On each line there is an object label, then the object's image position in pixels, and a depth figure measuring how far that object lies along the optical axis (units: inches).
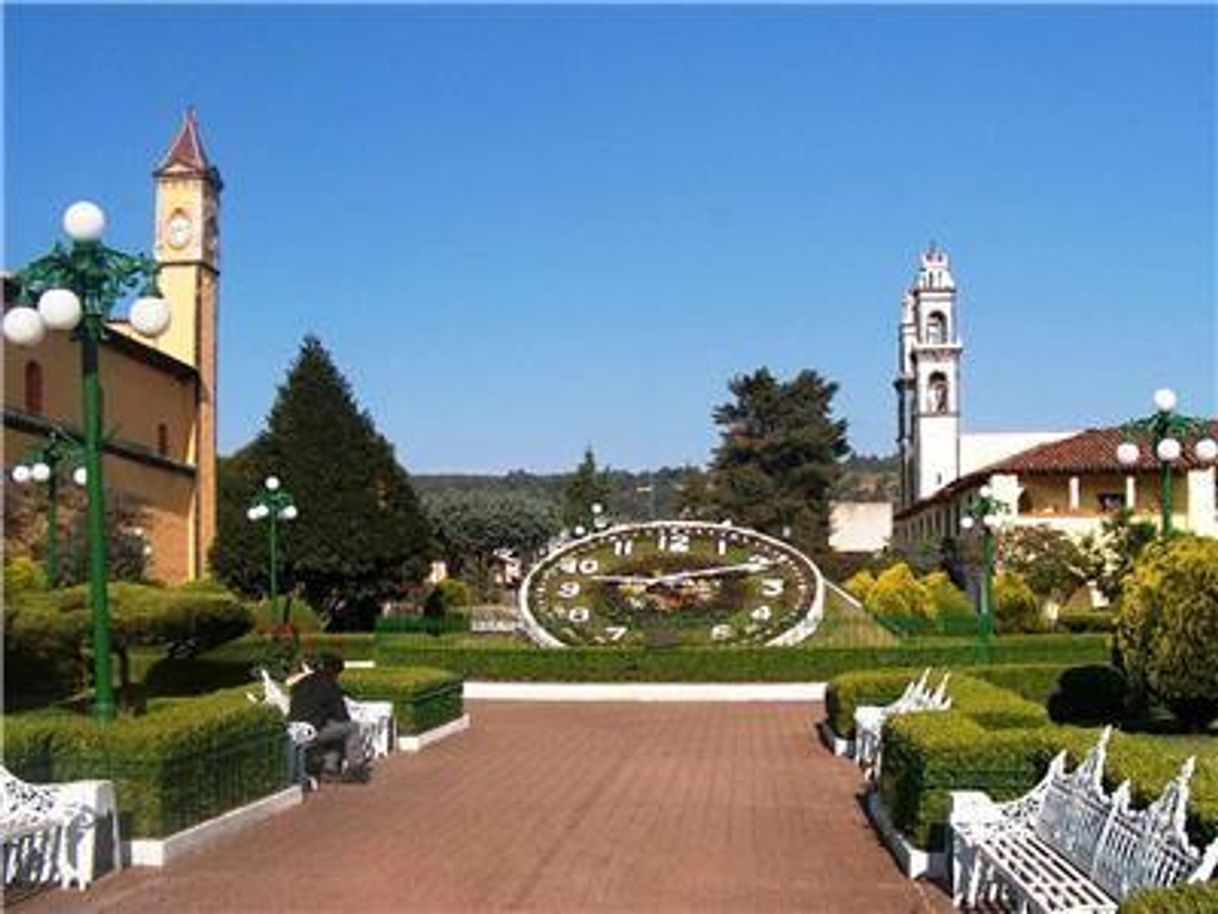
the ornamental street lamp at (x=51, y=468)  949.8
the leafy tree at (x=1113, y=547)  1742.2
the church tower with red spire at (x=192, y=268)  2167.8
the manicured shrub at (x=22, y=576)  1005.1
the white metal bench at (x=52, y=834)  380.5
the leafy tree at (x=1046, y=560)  2003.0
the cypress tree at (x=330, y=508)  1879.9
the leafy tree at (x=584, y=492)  3853.3
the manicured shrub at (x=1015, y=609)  1656.6
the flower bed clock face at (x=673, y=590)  1304.1
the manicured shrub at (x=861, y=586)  1846.7
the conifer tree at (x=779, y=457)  3245.6
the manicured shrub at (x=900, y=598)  1656.4
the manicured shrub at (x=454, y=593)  2056.5
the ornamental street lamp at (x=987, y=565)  1343.5
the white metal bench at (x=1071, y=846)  266.5
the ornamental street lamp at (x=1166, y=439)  827.6
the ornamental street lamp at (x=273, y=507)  1283.2
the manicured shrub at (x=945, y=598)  1686.8
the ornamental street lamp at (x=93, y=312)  464.4
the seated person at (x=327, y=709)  600.7
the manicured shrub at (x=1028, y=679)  1069.1
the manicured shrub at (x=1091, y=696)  896.9
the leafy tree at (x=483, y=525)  3149.6
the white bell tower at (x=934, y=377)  2997.0
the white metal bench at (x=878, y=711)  589.9
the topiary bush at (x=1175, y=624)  721.0
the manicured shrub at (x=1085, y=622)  1699.7
